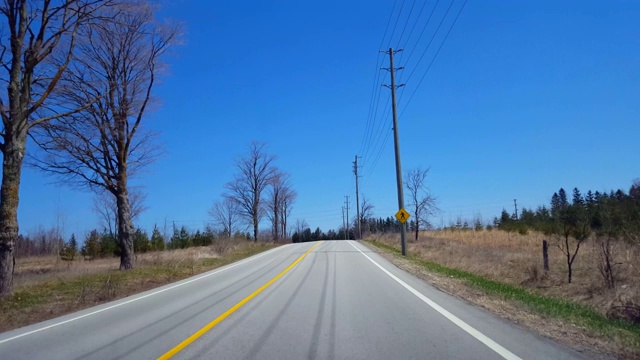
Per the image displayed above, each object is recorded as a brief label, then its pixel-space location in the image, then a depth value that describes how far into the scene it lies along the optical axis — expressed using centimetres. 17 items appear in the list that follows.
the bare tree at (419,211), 5475
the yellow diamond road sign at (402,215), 3275
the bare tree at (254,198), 7394
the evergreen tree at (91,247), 4917
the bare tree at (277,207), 8542
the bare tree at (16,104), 1590
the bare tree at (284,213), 9092
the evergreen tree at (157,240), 6126
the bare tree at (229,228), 8136
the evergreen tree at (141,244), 5492
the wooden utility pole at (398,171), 3278
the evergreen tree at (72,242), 6448
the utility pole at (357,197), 7781
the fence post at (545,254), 2222
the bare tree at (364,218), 10074
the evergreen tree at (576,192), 8253
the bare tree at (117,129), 2445
